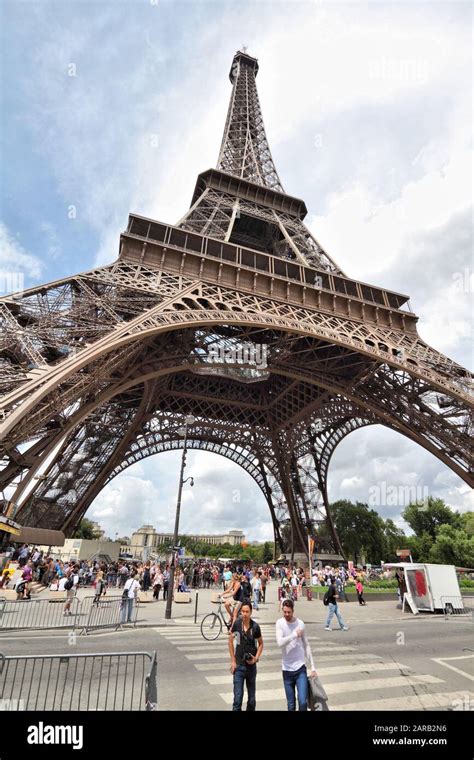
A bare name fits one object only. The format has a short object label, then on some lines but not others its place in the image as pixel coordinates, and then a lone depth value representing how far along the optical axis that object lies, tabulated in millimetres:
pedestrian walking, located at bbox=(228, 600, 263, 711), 4852
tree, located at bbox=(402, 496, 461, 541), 60656
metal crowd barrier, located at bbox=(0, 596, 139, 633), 11914
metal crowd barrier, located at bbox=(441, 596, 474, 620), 17656
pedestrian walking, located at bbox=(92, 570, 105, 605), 17828
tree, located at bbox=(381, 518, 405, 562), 73062
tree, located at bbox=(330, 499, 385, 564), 71125
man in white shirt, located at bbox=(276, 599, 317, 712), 4895
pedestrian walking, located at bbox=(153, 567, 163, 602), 21923
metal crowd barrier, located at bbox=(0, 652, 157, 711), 4898
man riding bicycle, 10648
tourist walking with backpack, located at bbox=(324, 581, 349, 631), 12023
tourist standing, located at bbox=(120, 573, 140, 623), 12742
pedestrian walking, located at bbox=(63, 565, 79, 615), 13227
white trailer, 17953
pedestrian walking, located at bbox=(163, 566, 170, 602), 22430
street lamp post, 14402
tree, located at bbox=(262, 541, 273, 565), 109562
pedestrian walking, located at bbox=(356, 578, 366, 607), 20041
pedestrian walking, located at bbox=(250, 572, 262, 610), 18069
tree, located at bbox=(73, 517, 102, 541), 77206
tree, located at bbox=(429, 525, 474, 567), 46531
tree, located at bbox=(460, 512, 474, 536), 53381
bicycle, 10909
